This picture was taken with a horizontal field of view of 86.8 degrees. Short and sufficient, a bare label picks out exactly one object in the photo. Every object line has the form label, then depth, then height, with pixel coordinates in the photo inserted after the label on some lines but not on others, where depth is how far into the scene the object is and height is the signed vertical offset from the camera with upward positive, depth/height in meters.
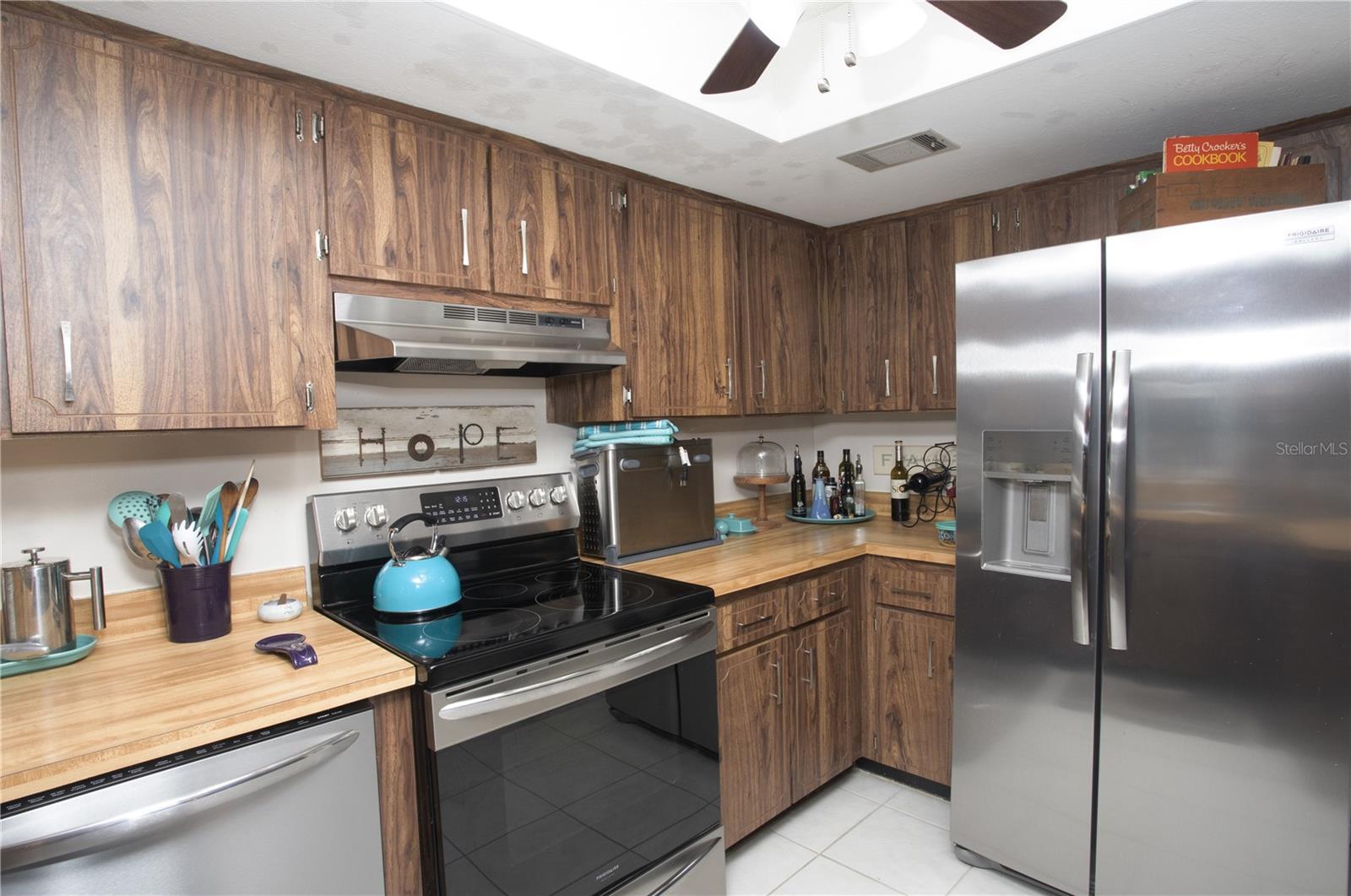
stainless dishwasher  1.06 -0.63
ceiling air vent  2.16 +0.84
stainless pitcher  1.40 -0.31
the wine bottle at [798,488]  3.28 -0.30
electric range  1.46 -0.63
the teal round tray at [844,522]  3.03 -0.43
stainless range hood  1.72 +0.25
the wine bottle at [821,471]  3.22 -0.23
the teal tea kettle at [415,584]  1.74 -0.37
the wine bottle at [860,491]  3.16 -0.32
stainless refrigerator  1.57 -0.36
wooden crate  1.80 +0.55
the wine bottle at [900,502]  3.05 -0.36
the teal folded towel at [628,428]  2.40 +0.00
